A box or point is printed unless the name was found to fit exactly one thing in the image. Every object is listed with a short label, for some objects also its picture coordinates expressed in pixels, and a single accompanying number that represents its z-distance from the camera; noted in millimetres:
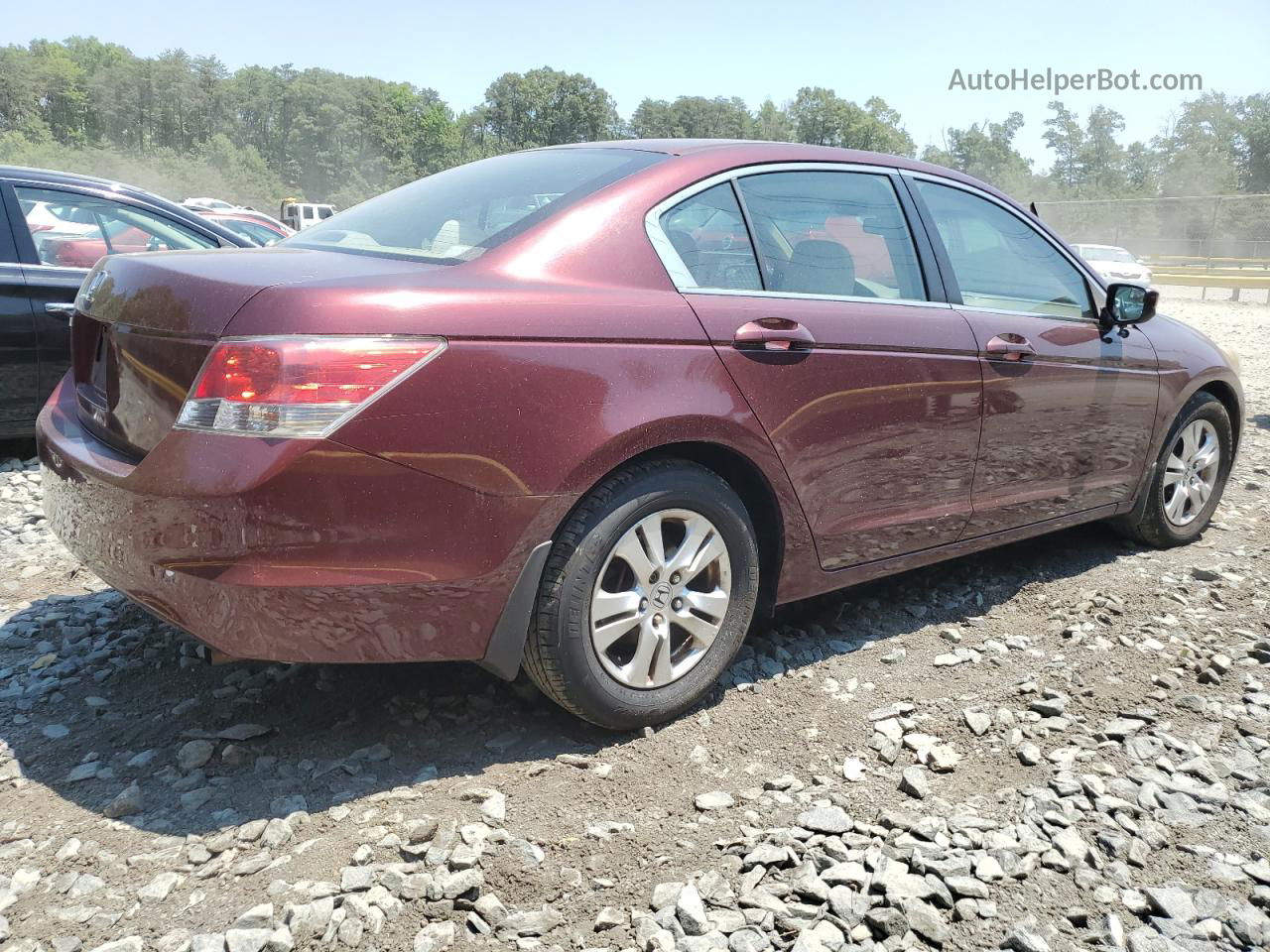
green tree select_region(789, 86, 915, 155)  109250
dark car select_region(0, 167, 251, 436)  5504
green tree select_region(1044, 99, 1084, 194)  110875
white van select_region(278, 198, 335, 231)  47375
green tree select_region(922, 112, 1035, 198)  115875
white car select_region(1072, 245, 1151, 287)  24062
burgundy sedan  2307
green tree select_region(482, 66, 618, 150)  116188
